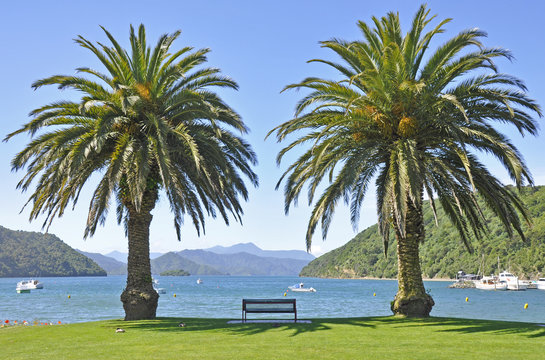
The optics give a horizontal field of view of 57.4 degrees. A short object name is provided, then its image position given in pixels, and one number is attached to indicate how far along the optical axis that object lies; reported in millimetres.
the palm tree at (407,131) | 15969
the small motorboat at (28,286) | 102250
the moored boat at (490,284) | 102625
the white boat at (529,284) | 106150
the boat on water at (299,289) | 105650
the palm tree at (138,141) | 16469
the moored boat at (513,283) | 102062
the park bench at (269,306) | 16484
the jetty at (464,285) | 115438
